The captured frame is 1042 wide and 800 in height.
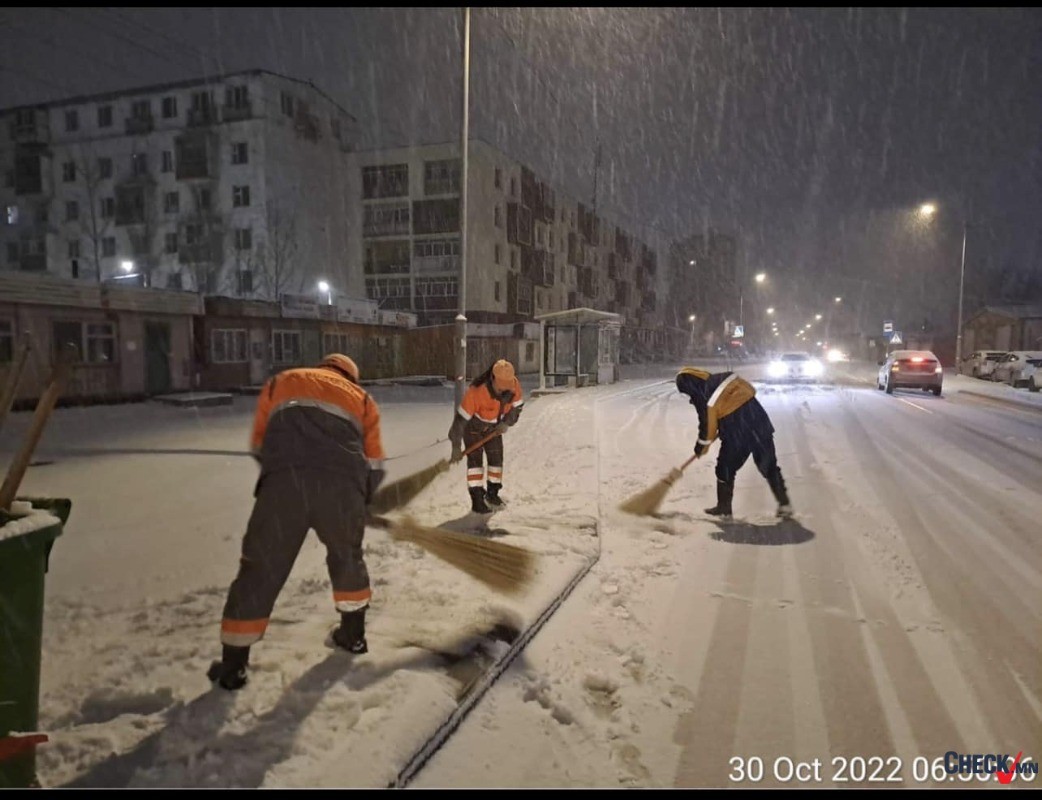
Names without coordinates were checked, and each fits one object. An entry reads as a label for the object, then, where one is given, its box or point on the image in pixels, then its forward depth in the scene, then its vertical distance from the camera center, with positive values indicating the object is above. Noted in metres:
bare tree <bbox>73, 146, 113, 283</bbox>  42.72 +9.47
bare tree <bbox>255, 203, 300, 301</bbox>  39.28 +5.01
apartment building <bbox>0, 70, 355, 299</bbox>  40.62 +9.73
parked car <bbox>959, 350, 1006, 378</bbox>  34.34 -1.17
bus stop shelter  22.33 -0.37
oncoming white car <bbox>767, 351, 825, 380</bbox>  34.72 -1.50
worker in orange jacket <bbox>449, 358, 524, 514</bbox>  6.61 -0.78
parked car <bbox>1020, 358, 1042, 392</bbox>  26.31 -1.38
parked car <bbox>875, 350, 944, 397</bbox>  22.56 -1.10
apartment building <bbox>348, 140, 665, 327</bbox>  41.25 +6.81
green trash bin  2.22 -1.02
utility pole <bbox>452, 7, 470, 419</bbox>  10.58 +1.82
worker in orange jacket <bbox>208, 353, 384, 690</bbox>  3.10 -0.80
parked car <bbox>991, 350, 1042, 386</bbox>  29.30 -1.21
